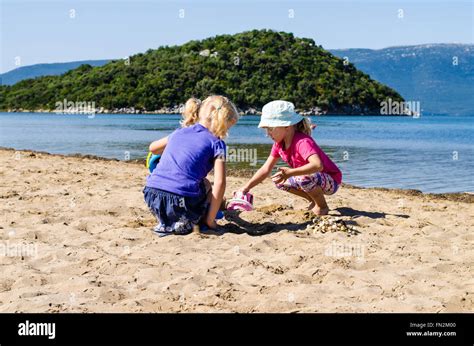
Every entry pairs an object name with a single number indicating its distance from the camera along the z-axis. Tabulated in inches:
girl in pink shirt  257.1
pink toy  261.4
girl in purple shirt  230.5
